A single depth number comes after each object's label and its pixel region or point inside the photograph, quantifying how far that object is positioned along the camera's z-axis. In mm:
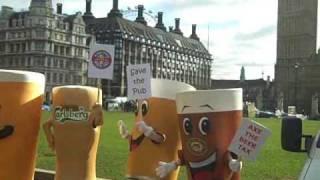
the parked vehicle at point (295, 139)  4958
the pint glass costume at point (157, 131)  7609
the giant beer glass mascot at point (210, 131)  6656
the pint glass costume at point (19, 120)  7102
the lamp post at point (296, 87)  101088
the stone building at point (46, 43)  103938
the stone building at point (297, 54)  106250
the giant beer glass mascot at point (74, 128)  7480
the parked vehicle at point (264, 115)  68962
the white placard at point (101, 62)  7930
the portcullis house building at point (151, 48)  111438
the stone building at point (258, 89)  109312
